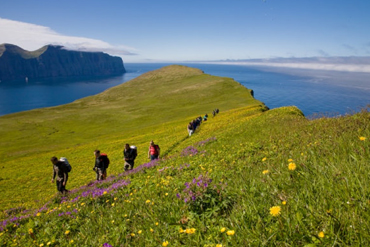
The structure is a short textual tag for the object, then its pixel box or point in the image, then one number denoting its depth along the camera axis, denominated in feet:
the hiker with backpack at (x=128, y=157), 59.98
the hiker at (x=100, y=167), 54.49
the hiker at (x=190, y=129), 112.27
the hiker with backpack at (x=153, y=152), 63.24
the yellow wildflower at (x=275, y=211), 7.82
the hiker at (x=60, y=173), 47.21
